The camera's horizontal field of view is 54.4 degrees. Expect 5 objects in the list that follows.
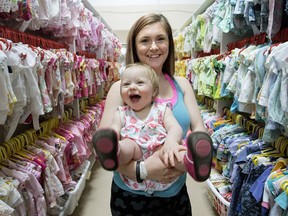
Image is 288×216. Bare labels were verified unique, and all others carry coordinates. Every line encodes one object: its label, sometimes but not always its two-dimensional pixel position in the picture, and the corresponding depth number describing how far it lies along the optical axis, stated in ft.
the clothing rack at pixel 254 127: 4.95
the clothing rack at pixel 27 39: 5.16
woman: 3.71
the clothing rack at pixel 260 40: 5.03
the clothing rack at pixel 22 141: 5.08
